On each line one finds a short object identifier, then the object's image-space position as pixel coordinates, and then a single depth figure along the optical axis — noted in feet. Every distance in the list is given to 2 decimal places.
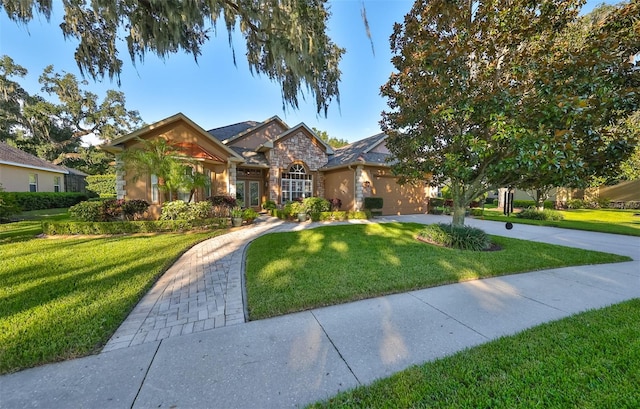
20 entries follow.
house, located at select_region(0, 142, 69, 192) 52.54
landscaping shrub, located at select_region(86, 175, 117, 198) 81.20
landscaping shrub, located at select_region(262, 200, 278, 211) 49.34
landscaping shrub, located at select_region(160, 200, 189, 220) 32.27
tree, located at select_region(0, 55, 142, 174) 73.51
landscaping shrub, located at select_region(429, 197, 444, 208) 55.29
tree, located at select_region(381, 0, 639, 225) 15.66
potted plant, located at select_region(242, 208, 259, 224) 37.11
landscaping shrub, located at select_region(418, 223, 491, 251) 21.91
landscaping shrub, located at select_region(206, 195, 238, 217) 37.73
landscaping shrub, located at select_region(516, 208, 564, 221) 44.96
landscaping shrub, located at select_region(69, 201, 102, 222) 29.55
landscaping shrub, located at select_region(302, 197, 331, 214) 41.91
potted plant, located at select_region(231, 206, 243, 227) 35.38
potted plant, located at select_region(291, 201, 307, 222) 40.81
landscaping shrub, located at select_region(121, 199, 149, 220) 32.03
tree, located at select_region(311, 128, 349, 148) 158.10
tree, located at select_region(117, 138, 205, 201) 30.81
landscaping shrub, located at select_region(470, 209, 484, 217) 51.60
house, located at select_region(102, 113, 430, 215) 39.81
